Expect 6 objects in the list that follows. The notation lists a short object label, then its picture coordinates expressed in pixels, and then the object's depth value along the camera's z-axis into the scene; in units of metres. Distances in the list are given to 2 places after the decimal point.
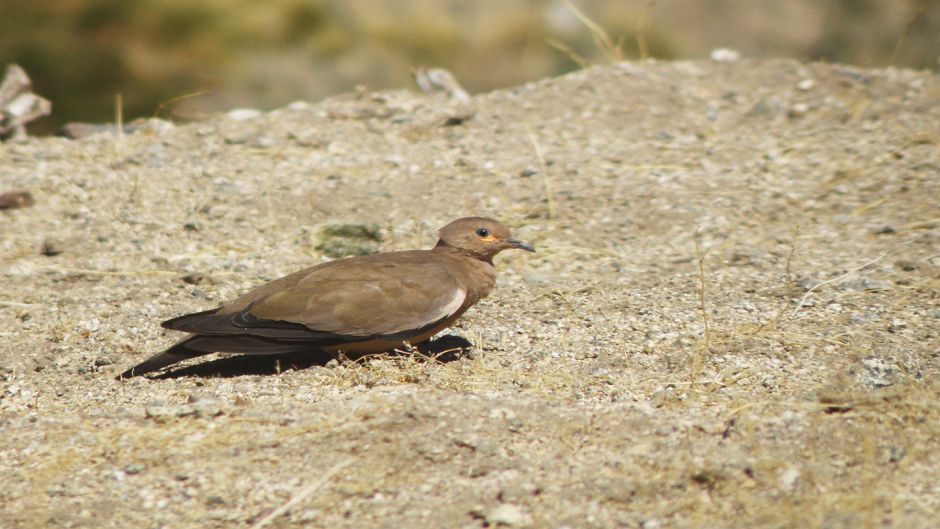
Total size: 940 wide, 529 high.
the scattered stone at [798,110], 15.02
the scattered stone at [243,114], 15.49
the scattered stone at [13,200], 12.86
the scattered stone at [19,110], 14.76
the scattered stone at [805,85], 15.63
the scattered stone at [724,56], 16.83
